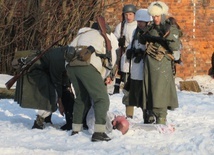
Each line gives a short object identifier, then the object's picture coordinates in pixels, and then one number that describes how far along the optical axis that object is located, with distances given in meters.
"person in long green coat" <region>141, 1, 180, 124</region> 11.58
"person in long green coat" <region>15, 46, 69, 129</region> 11.88
